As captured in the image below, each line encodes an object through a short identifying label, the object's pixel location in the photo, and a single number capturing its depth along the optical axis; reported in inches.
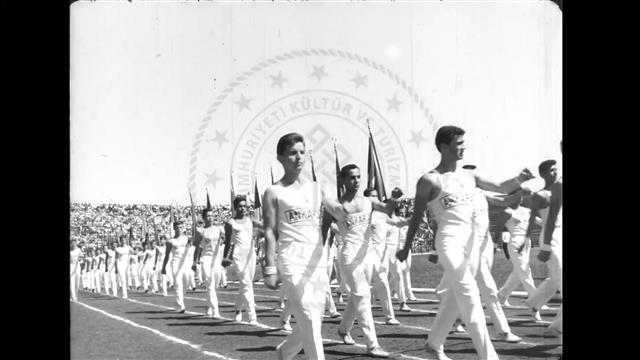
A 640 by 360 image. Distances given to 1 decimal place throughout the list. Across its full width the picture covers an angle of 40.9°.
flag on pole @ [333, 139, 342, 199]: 430.9
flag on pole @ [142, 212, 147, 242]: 725.3
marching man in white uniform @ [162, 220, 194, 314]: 614.6
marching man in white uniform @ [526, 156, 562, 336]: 376.8
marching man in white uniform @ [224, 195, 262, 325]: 495.2
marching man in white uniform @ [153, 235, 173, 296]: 810.8
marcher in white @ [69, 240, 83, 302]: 736.0
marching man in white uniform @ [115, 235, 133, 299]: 858.1
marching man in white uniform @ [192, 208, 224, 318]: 546.6
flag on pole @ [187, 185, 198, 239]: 538.6
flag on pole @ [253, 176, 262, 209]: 518.0
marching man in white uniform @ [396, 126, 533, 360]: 307.7
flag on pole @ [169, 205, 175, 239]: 624.6
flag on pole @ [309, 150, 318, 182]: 414.3
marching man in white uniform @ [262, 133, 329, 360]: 279.3
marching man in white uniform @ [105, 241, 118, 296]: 895.3
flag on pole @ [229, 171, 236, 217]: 477.4
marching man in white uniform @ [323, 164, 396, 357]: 364.5
